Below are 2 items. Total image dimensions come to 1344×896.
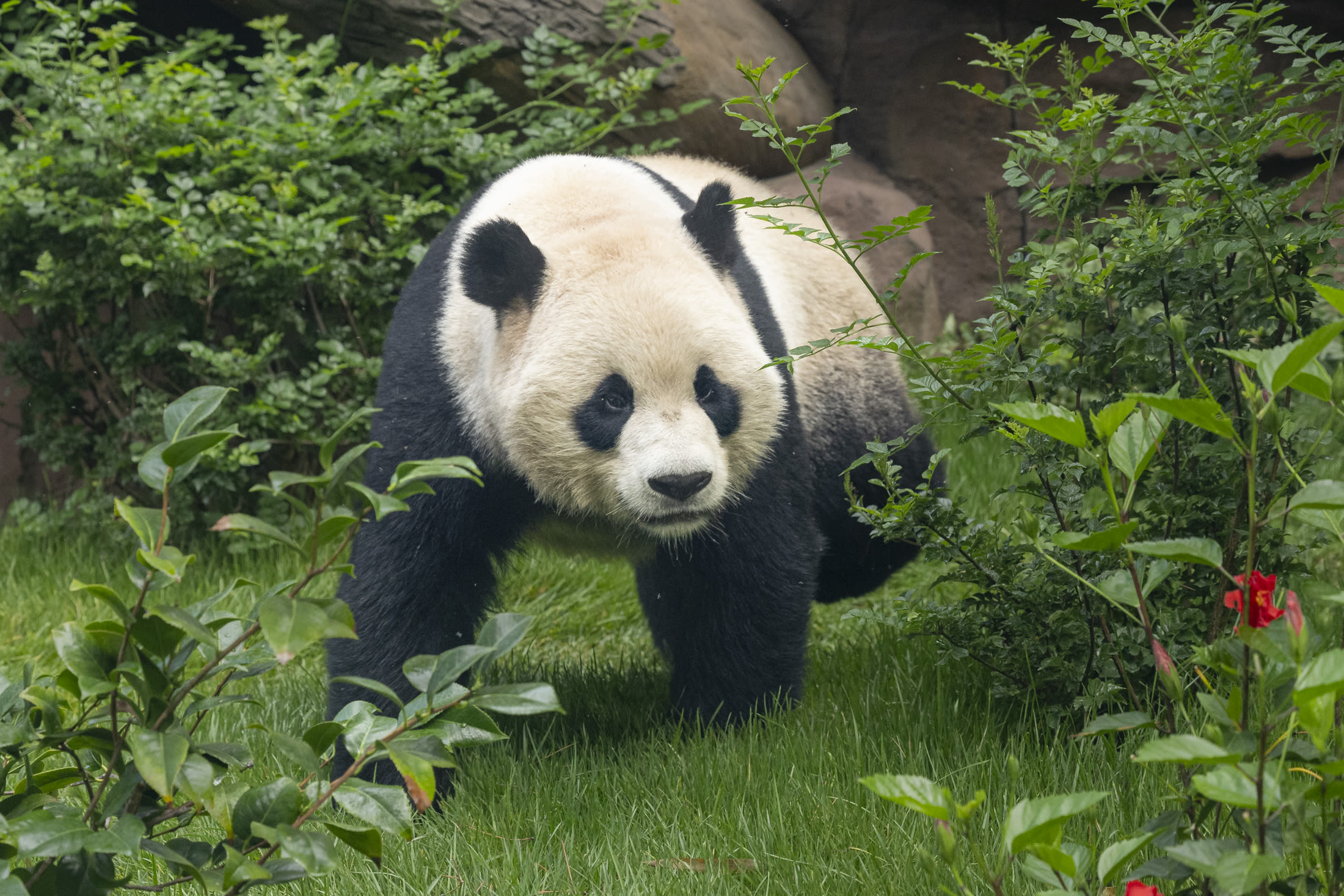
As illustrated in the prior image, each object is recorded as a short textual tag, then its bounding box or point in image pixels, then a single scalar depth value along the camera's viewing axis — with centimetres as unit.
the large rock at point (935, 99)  1170
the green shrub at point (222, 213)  830
